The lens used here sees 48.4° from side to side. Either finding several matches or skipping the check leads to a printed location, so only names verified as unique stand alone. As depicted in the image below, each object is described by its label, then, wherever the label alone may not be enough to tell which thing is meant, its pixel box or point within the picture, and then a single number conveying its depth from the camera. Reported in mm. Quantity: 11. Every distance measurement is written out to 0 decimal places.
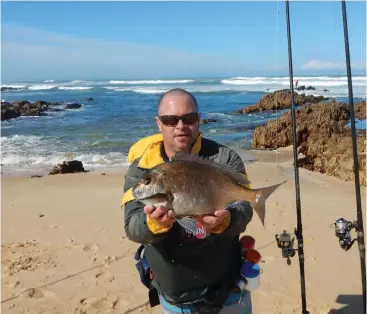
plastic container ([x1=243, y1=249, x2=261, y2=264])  2820
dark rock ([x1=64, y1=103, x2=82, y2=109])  35438
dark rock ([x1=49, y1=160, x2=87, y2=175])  11031
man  2469
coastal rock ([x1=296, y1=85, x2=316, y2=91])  45175
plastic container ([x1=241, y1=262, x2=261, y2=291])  2711
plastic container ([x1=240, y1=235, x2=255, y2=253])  2952
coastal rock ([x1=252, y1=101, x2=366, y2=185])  9570
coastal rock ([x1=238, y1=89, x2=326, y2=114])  29305
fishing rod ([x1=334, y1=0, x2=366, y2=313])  3716
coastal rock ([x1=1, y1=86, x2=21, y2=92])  65650
